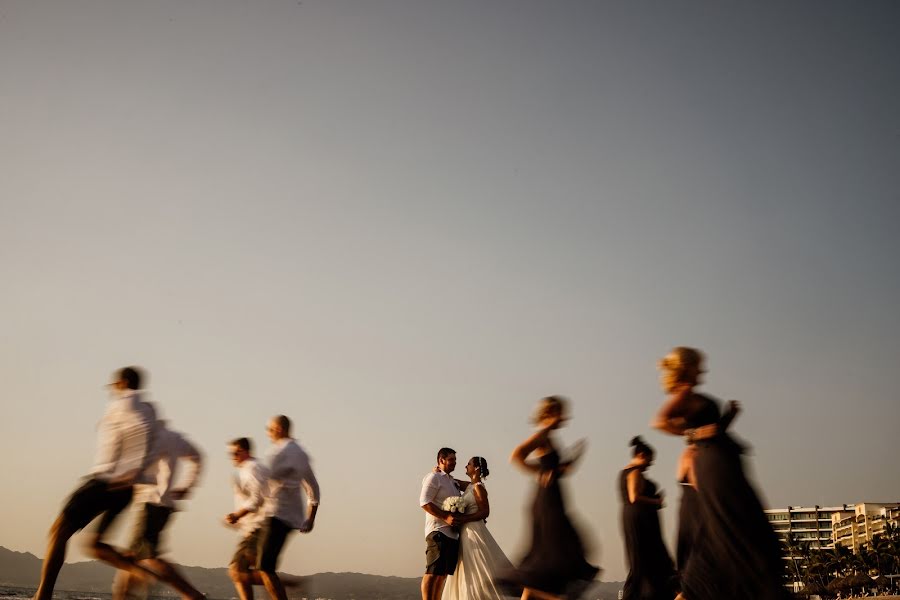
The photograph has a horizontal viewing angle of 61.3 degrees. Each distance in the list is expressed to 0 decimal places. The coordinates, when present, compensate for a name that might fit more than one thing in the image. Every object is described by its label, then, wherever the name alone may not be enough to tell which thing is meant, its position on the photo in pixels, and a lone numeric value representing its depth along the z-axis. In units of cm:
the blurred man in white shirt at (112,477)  705
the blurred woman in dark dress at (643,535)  766
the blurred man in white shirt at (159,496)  816
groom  949
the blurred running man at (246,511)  847
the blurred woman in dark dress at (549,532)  696
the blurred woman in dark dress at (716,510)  493
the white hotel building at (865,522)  17750
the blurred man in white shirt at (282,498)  818
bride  942
